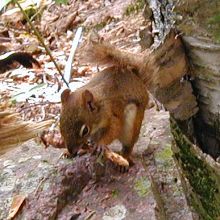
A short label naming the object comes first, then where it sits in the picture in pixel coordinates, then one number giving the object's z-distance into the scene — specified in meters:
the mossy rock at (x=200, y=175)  2.60
